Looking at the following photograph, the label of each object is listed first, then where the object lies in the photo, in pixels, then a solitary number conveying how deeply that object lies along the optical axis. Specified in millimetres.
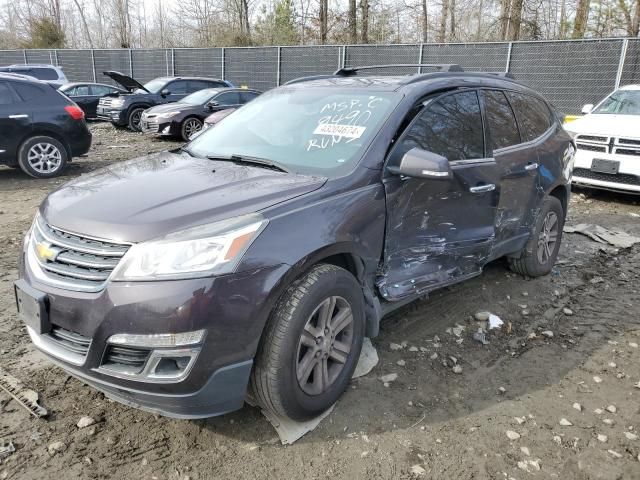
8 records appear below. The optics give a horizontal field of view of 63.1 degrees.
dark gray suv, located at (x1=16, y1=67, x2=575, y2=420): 2201
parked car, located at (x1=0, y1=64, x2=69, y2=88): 16569
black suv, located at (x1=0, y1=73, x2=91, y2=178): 7957
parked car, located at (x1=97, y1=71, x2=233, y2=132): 14703
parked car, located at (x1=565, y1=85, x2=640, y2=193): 7422
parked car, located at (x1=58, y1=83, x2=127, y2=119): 16250
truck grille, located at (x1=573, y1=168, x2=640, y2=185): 7445
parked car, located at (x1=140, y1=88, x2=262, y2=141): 12703
